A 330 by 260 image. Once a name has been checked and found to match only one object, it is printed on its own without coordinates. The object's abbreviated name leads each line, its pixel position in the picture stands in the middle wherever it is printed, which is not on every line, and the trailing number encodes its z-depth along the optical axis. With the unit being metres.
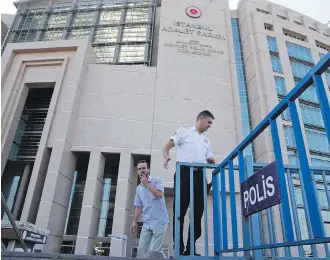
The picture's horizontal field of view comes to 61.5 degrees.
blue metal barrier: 1.50
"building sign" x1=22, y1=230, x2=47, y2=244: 9.93
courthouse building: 15.63
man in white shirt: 3.57
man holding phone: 3.84
